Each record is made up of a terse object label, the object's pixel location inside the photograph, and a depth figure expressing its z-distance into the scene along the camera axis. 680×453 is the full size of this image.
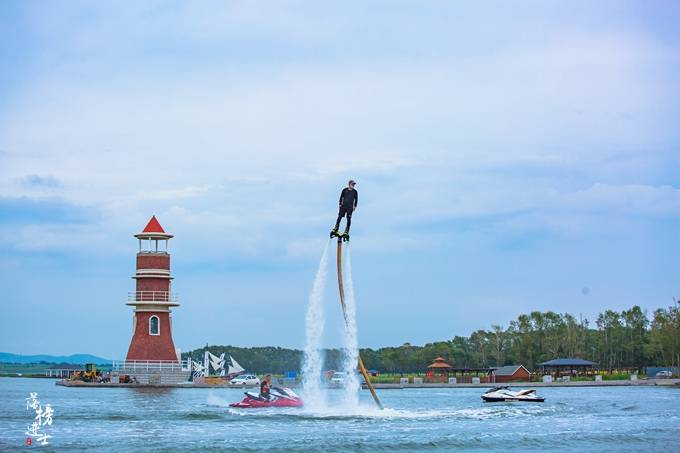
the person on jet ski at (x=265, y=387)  61.32
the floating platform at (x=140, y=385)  88.81
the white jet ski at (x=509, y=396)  71.44
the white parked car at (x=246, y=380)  109.41
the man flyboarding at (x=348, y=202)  37.41
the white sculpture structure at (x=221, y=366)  142.55
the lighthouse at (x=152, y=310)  88.31
